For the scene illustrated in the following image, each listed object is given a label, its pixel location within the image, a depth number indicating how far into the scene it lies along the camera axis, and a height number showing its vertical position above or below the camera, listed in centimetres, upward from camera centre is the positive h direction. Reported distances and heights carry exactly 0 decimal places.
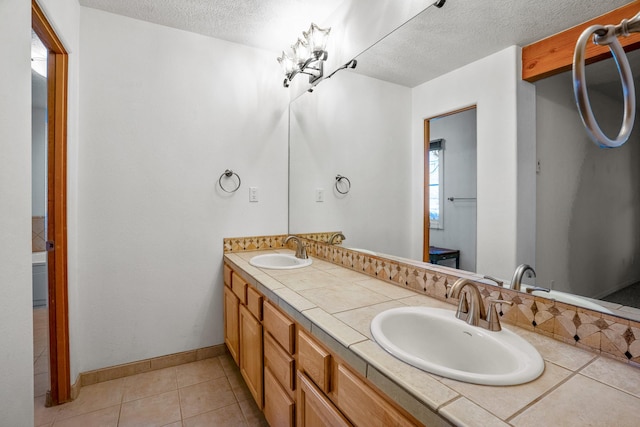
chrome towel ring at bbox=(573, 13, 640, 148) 68 +32
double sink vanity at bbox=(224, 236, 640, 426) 59 -38
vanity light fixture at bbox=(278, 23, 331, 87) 192 +110
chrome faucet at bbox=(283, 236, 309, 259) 205 -26
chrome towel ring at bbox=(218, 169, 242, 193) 224 +29
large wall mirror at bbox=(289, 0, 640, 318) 80 +18
